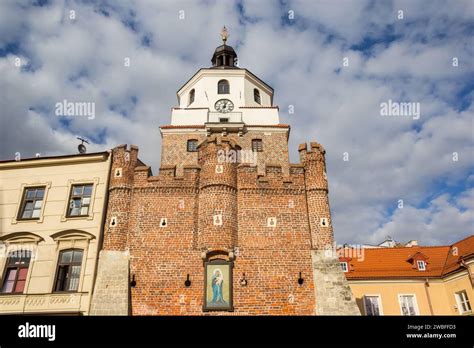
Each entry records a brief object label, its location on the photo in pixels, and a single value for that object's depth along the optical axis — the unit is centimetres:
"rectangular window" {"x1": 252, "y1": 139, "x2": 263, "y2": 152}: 2920
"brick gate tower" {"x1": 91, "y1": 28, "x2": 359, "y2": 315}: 1570
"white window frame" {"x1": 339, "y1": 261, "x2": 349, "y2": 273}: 2946
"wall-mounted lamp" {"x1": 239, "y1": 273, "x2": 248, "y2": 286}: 1599
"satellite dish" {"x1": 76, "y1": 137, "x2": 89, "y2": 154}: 2289
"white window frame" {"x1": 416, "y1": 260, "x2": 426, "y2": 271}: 2944
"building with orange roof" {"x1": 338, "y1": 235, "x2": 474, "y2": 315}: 2655
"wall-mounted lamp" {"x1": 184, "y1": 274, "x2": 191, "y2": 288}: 1602
